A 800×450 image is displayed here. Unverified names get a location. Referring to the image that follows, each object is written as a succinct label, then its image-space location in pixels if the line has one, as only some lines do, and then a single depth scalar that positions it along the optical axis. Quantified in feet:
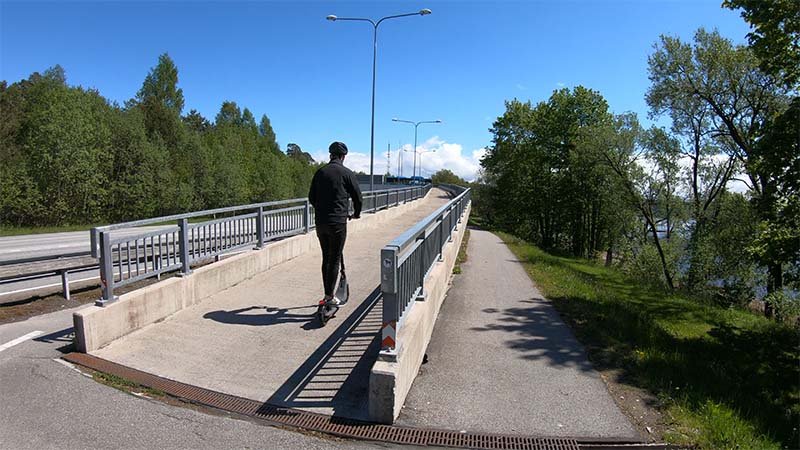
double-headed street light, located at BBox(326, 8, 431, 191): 74.86
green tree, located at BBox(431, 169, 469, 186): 389.15
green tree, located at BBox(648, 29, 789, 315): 66.28
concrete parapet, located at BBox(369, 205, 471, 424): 11.77
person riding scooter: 18.33
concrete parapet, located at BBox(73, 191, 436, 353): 15.46
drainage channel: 11.29
